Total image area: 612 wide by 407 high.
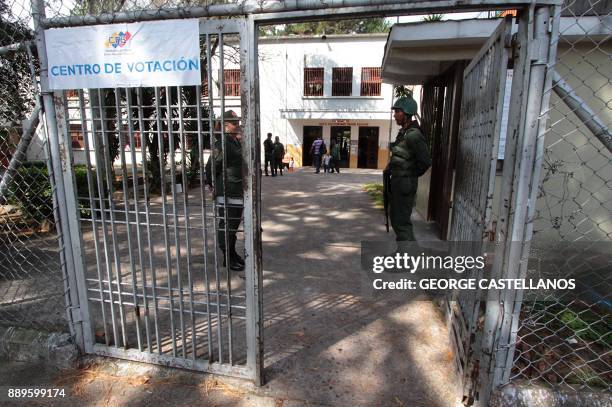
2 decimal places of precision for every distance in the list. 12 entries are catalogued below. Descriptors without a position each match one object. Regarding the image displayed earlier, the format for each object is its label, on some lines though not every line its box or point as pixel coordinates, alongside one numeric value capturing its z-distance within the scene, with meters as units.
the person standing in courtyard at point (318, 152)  16.95
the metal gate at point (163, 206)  2.11
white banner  2.06
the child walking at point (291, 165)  17.85
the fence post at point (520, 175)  1.73
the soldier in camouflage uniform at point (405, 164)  3.95
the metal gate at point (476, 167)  2.02
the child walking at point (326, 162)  17.23
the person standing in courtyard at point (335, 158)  17.30
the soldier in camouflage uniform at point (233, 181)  3.62
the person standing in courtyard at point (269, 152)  13.78
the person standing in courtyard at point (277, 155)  14.37
